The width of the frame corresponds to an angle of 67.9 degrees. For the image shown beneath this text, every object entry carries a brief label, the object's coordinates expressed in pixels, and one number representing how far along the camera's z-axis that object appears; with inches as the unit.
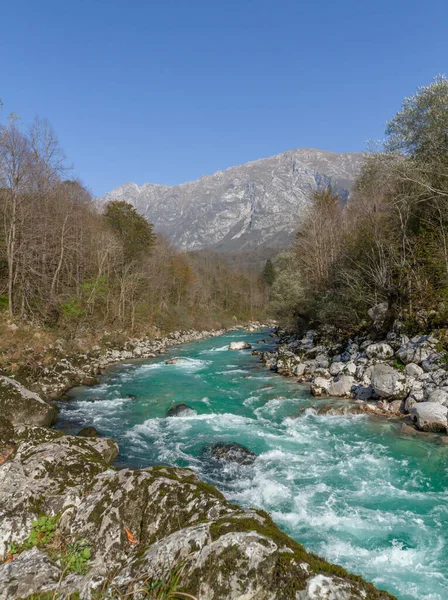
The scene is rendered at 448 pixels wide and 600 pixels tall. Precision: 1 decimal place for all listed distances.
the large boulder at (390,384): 481.7
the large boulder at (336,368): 650.2
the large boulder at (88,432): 407.2
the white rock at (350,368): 617.7
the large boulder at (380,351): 604.4
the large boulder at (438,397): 418.9
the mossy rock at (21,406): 402.6
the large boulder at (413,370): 504.2
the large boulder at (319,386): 567.8
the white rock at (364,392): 523.8
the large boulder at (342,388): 553.6
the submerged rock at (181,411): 513.8
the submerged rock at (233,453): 354.9
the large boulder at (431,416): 390.0
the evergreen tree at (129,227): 1558.8
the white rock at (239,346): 1259.8
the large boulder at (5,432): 311.6
